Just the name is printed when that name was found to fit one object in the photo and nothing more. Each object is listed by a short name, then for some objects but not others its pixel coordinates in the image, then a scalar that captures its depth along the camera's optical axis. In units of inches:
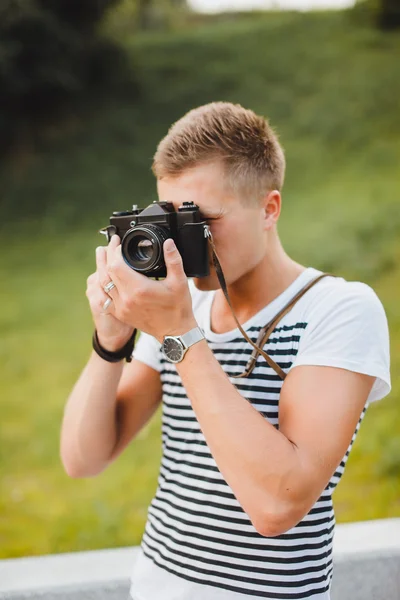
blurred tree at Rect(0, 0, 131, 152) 307.4
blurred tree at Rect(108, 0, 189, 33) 416.6
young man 43.1
